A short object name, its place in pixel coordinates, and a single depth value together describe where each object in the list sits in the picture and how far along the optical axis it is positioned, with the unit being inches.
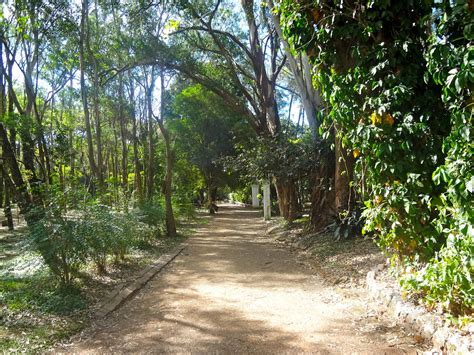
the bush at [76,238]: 208.8
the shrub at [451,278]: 125.2
